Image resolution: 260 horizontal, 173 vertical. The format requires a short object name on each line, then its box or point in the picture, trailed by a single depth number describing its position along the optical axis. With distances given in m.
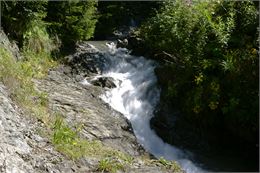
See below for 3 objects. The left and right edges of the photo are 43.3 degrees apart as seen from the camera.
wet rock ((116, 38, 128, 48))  12.32
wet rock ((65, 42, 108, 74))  10.43
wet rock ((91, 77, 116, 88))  9.64
